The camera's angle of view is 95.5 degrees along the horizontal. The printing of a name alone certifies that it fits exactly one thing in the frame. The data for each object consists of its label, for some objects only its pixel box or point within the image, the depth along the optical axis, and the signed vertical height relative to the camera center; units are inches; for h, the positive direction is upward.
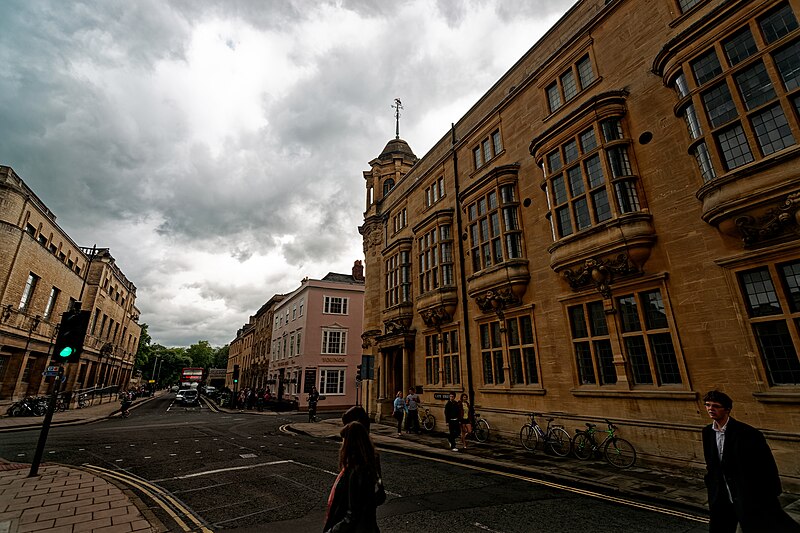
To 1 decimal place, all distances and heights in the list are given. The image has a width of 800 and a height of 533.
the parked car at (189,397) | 1588.3 -63.0
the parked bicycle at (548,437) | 421.7 -71.7
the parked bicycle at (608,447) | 363.9 -73.1
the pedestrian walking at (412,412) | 660.3 -59.5
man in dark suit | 125.0 -36.7
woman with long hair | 113.2 -33.5
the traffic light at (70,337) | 313.0 +39.9
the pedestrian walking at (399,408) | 655.3 -52.7
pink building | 1395.2 +147.0
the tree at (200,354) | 5172.2 +382.2
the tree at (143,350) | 3132.9 +283.3
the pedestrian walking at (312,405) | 940.0 -62.4
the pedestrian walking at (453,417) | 487.8 -50.9
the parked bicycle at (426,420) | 672.4 -74.8
